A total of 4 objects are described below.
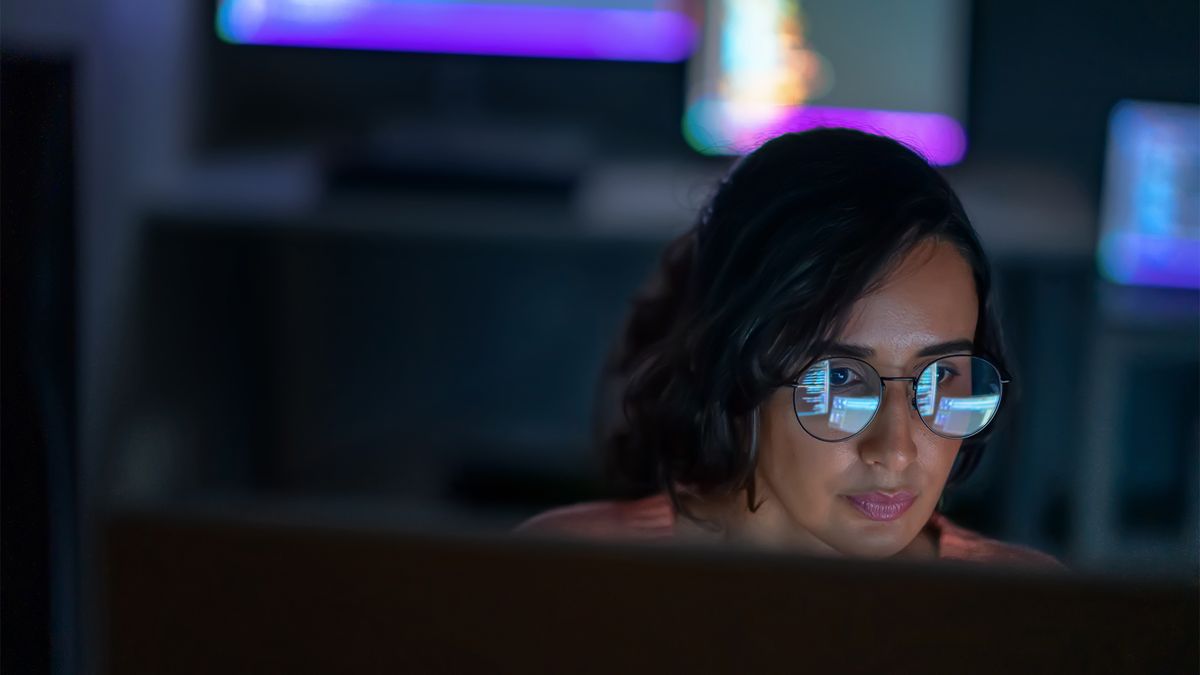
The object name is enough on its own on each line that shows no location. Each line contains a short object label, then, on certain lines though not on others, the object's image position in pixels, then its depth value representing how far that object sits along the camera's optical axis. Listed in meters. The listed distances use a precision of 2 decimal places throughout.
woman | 1.79
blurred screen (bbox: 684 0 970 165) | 5.61
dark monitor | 1.55
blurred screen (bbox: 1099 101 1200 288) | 5.28
